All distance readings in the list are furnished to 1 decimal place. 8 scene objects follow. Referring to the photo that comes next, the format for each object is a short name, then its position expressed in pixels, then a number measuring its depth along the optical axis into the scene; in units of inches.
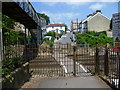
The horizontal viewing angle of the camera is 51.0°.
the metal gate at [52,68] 263.0
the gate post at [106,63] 212.6
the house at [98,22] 1419.7
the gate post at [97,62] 246.2
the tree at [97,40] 902.1
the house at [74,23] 3054.7
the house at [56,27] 2879.4
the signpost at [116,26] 337.4
